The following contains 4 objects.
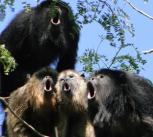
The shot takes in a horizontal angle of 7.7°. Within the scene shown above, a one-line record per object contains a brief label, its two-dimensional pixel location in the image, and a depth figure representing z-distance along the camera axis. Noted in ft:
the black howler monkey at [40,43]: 50.24
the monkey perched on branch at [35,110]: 40.96
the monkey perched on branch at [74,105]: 41.47
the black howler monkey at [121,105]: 41.92
